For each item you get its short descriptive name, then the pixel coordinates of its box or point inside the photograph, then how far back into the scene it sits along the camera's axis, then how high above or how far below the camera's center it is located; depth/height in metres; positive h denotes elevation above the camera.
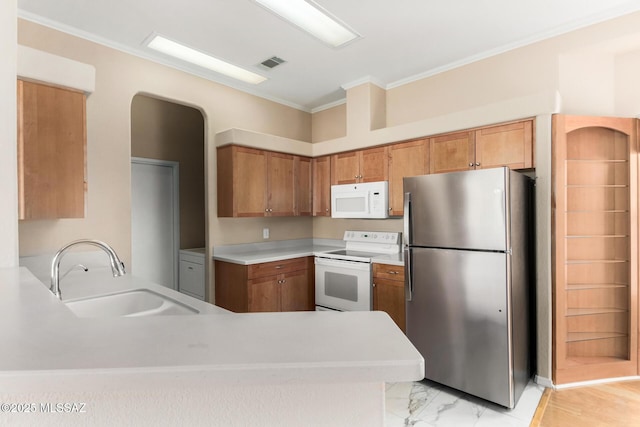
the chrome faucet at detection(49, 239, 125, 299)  1.40 -0.22
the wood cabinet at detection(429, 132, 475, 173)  2.90 +0.54
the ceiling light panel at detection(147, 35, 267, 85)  2.89 +1.50
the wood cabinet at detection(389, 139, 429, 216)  3.21 +0.48
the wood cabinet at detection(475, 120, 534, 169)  2.57 +0.54
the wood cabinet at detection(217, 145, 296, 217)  3.44 +0.33
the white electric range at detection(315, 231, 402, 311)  3.26 -0.63
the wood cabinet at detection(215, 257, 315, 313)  3.22 -0.77
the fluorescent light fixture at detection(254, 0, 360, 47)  2.36 +1.52
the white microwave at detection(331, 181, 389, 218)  3.50 +0.13
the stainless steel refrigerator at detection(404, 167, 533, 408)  2.18 -0.48
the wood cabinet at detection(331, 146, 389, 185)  3.55 +0.53
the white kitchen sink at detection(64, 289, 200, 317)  1.74 -0.51
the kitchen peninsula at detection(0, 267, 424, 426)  0.46 -0.22
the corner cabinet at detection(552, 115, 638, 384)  2.53 -0.31
